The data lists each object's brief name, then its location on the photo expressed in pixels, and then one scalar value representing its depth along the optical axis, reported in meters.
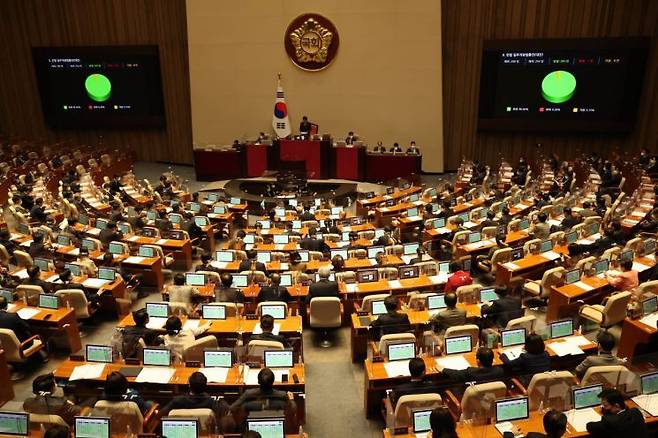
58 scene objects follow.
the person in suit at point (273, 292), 9.05
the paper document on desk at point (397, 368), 6.78
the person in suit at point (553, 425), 4.98
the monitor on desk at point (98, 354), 7.12
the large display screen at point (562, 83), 19.67
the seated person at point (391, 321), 7.62
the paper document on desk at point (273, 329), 7.85
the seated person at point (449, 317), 7.84
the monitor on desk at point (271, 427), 5.59
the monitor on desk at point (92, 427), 5.65
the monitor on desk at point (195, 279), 9.66
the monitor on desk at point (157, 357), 7.05
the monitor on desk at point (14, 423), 5.65
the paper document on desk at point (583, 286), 9.04
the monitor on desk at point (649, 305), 7.91
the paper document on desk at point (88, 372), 6.78
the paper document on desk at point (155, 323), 8.20
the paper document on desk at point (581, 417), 5.66
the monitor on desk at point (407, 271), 9.98
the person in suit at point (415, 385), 6.05
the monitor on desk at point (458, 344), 7.14
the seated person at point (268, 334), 7.30
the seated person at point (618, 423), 5.07
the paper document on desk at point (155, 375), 6.73
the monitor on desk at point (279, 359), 6.93
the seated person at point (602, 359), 6.36
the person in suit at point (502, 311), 7.95
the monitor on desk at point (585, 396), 5.89
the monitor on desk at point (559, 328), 7.44
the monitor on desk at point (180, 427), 5.57
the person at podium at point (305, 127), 21.98
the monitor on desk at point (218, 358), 6.97
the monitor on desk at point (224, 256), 11.13
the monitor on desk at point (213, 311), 8.38
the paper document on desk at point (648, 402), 5.84
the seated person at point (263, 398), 5.94
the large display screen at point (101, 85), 23.67
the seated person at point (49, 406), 5.93
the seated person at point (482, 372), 6.40
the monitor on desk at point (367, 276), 9.83
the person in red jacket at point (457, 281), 9.11
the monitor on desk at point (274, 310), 8.34
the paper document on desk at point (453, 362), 6.87
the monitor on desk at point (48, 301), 8.88
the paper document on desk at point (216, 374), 6.73
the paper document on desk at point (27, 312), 8.62
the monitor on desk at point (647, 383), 6.05
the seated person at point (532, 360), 6.66
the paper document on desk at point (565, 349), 7.07
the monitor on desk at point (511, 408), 5.80
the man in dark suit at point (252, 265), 10.38
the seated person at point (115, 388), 5.92
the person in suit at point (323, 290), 9.16
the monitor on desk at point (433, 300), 8.59
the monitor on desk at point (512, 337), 7.29
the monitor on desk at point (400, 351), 7.02
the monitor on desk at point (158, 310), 8.49
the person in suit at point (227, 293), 9.01
